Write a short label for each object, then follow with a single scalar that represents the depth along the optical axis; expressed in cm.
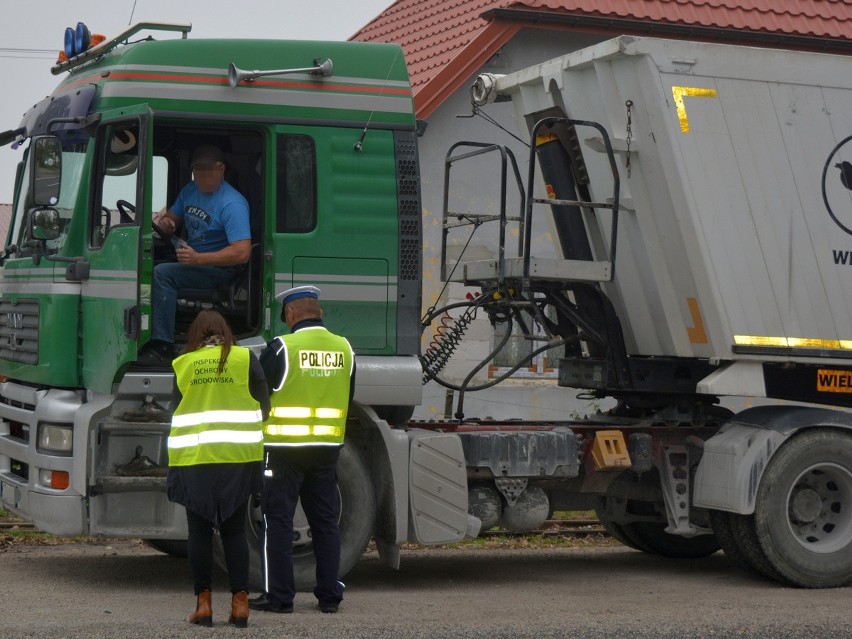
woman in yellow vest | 1421
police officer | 1485
